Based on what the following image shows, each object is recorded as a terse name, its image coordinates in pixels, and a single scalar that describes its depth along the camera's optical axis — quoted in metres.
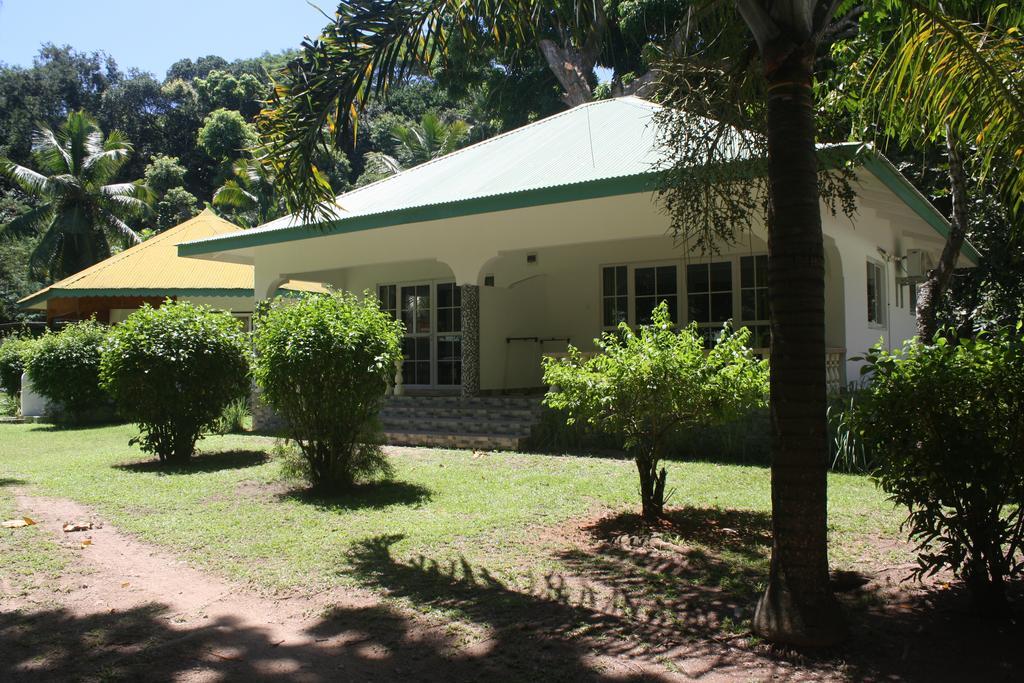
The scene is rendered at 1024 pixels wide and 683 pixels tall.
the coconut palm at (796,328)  4.21
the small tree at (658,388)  6.53
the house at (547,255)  11.91
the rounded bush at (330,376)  8.08
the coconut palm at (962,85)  5.49
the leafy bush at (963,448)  4.33
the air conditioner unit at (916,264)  15.63
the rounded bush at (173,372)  10.38
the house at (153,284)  23.38
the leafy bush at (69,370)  16.91
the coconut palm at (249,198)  38.41
